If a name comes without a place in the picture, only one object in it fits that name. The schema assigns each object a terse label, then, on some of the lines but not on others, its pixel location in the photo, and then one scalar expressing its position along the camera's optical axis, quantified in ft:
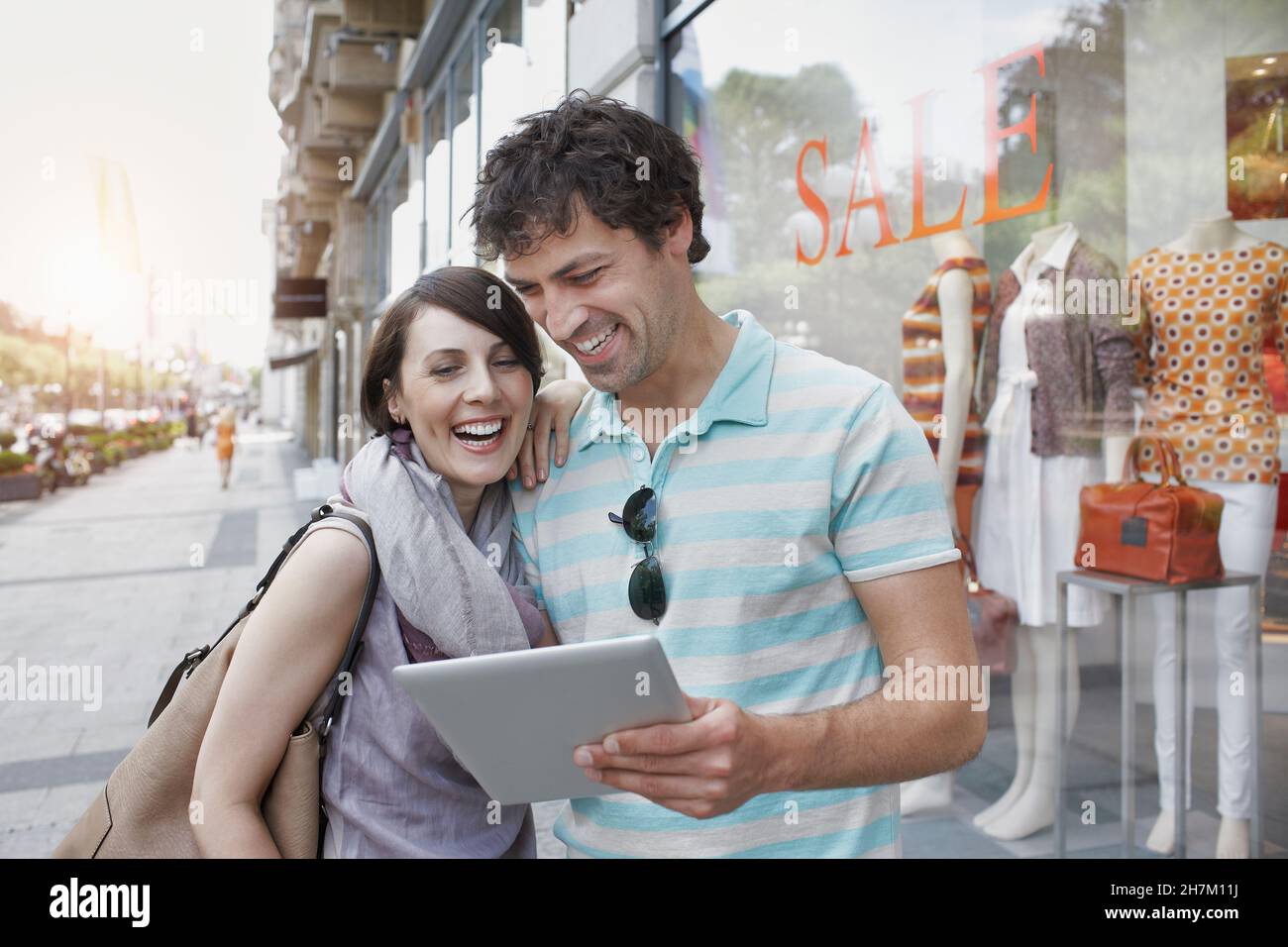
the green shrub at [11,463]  52.95
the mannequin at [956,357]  12.95
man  5.12
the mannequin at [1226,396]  9.96
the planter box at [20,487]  53.21
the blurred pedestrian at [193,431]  112.79
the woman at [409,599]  5.26
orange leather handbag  10.03
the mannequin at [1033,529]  12.26
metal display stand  10.18
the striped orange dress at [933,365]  12.96
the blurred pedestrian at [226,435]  60.54
